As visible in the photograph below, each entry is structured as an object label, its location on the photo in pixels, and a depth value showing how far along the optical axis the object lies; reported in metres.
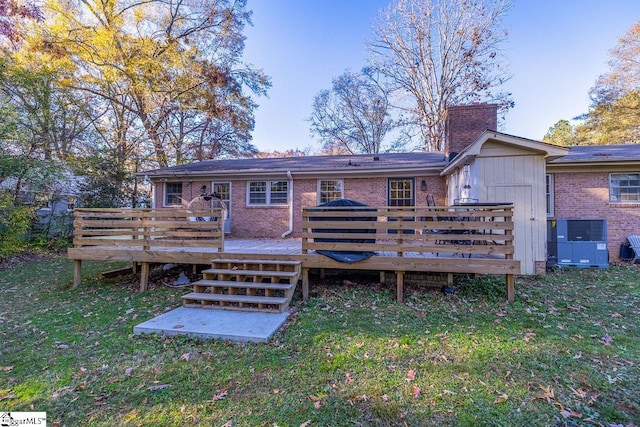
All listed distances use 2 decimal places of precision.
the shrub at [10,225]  8.73
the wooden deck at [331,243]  4.80
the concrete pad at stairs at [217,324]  3.58
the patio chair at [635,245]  7.81
